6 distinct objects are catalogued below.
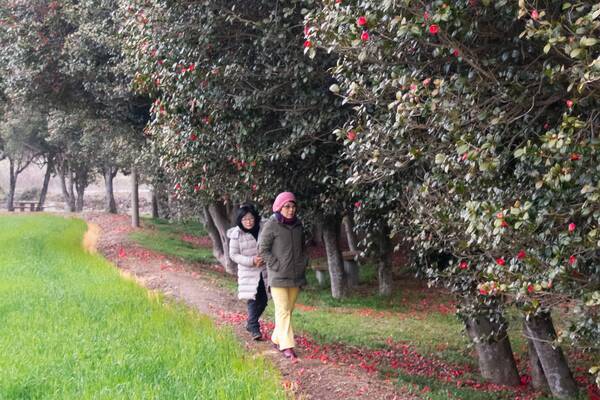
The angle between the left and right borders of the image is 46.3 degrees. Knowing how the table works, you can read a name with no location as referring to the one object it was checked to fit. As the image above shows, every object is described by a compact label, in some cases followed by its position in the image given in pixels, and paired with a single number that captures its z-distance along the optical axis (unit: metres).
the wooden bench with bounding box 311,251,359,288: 19.41
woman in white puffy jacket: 8.15
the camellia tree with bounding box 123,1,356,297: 8.77
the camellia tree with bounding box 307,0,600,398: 4.74
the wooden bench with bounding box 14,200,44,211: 51.44
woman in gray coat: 7.54
